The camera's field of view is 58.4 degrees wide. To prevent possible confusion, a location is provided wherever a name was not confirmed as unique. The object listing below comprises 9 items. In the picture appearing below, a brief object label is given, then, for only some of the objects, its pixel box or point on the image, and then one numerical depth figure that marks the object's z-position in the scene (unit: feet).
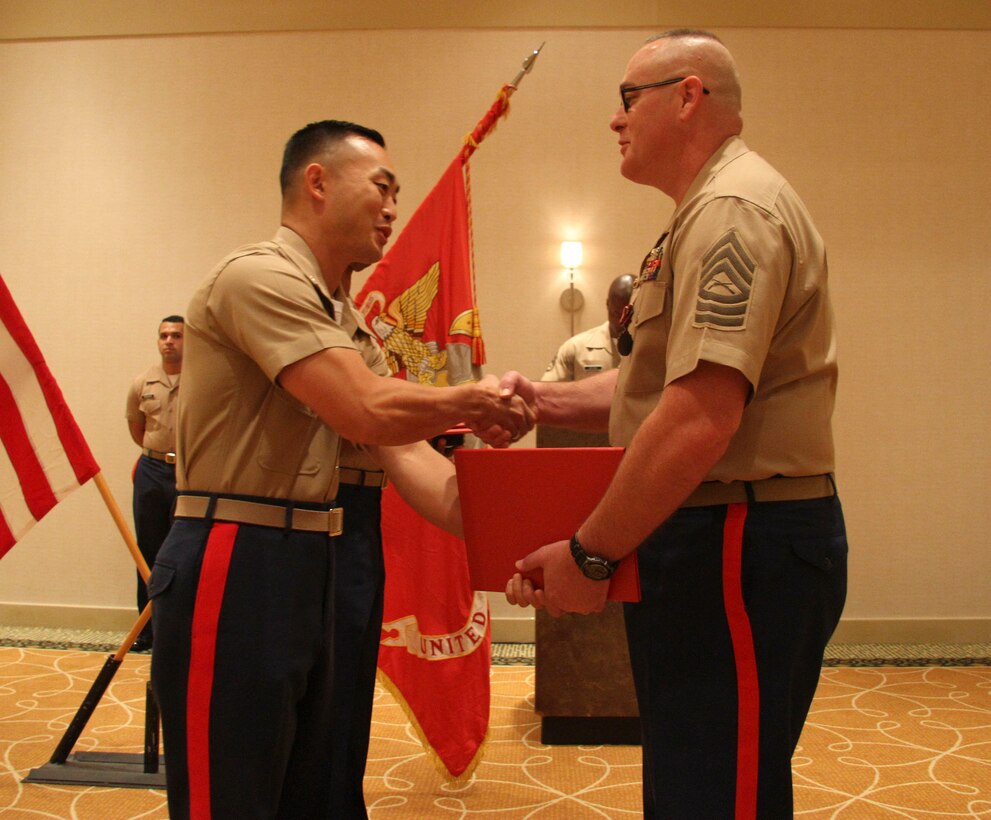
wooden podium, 10.56
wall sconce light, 16.35
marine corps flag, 9.41
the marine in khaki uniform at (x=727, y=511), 3.96
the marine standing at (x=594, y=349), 14.52
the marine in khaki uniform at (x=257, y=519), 4.75
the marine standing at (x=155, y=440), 14.96
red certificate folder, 4.30
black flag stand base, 9.22
